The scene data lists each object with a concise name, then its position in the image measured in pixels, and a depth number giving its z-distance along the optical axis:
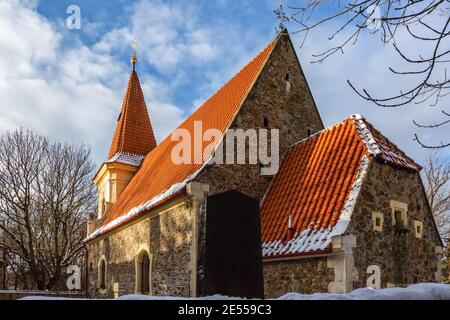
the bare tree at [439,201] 25.95
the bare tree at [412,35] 3.61
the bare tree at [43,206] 24.89
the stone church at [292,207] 8.65
